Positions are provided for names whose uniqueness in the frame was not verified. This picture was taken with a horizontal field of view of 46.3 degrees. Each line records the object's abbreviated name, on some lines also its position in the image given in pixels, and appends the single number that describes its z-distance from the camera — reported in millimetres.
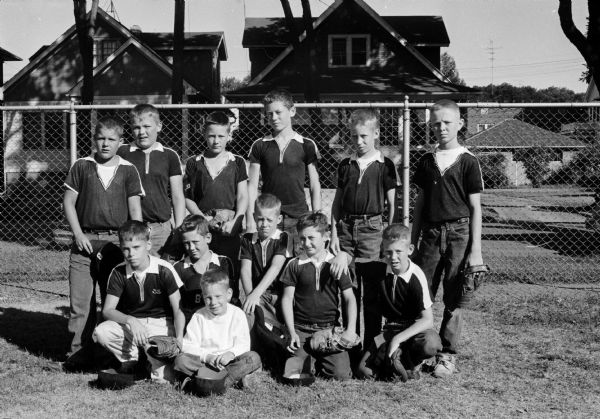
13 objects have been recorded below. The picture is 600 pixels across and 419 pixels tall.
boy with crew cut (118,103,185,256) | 5633
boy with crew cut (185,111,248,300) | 5727
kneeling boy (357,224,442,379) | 5008
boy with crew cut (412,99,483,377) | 5211
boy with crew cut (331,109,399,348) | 5461
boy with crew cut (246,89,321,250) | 5746
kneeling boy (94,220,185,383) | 5004
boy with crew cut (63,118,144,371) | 5352
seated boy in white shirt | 4797
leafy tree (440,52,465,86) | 80750
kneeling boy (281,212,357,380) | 5074
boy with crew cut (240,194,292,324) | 5270
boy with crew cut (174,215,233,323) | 5207
